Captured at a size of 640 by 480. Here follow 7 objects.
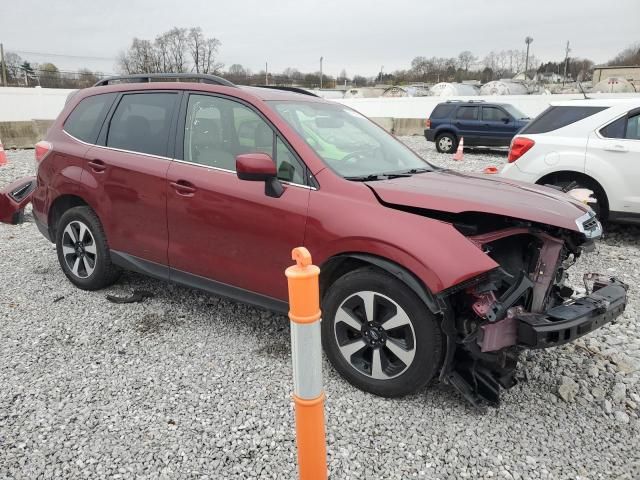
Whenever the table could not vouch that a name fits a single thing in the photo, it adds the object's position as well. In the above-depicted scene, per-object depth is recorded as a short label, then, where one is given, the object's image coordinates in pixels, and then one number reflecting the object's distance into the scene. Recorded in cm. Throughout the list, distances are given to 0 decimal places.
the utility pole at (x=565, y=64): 5819
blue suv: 1675
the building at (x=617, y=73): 4609
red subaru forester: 268
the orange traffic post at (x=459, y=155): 1516
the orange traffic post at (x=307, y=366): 162
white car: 585
